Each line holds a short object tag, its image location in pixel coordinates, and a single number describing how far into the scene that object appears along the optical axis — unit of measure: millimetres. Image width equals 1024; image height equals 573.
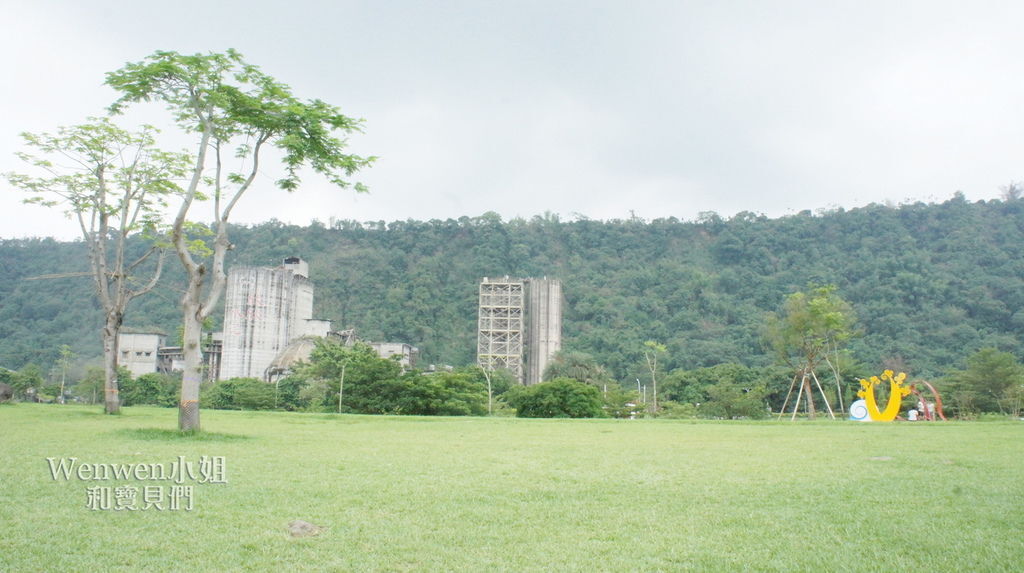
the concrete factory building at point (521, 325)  62784
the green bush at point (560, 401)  24797
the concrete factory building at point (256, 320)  53875
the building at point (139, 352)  58250
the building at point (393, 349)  58625
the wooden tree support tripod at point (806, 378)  27225
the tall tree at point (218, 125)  11766
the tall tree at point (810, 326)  27859
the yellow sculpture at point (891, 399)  24481
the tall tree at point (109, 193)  16422
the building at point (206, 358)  57469
